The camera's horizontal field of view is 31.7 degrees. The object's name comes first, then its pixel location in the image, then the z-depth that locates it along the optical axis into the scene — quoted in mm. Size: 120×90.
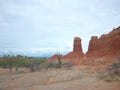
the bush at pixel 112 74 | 22328
